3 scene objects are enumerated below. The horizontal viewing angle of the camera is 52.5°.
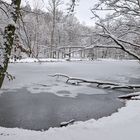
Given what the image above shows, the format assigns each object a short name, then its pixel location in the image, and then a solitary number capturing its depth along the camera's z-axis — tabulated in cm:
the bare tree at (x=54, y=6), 2563
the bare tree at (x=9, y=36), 263
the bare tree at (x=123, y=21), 611
